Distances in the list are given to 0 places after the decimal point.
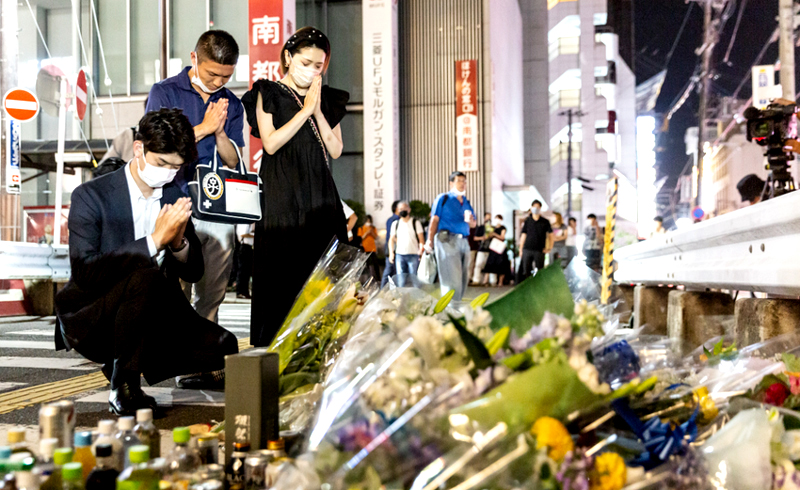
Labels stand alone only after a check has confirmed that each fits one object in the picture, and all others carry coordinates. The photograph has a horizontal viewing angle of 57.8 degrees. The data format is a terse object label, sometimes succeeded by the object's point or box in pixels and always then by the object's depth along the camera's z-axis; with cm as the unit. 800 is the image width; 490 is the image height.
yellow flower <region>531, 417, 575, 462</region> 125
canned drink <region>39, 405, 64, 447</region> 183
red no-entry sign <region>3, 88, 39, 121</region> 1038
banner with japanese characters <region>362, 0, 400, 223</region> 1972
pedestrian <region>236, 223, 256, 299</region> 1315
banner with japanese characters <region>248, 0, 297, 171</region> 1727
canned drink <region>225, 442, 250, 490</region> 174
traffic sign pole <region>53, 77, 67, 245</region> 1107
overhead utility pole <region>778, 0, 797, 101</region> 1412
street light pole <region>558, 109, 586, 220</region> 4003
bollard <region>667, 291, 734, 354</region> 430
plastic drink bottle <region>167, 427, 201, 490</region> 165
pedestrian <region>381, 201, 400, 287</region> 1160
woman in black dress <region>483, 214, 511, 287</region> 1773
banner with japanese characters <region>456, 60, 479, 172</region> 2209
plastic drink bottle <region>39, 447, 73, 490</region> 156
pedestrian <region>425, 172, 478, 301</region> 883
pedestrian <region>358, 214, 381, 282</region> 1424
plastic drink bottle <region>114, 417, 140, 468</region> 180
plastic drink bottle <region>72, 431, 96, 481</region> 171
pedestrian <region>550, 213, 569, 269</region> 1584
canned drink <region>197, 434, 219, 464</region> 185
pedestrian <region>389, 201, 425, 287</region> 1087
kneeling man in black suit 303
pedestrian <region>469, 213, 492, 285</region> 1841
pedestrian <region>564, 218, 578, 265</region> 2027
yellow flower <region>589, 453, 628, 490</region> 127
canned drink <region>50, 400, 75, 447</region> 188
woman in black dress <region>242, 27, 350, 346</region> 378
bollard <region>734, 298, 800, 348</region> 309
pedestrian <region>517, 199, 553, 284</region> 1402
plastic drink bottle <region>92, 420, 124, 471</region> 171
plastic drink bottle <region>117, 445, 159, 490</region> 149
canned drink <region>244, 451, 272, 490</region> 170
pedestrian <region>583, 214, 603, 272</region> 1591
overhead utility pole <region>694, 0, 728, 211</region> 3244
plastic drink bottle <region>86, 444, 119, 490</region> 158
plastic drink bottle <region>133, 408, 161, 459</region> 189
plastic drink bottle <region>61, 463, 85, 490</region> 146
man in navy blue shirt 392
